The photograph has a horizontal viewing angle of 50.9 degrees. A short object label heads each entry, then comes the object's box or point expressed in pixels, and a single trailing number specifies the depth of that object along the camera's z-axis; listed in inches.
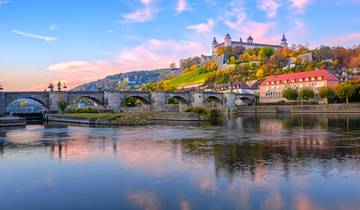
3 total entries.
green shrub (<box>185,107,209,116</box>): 2249.4
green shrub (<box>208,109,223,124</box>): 2278.2
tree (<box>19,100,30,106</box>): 7483.3
